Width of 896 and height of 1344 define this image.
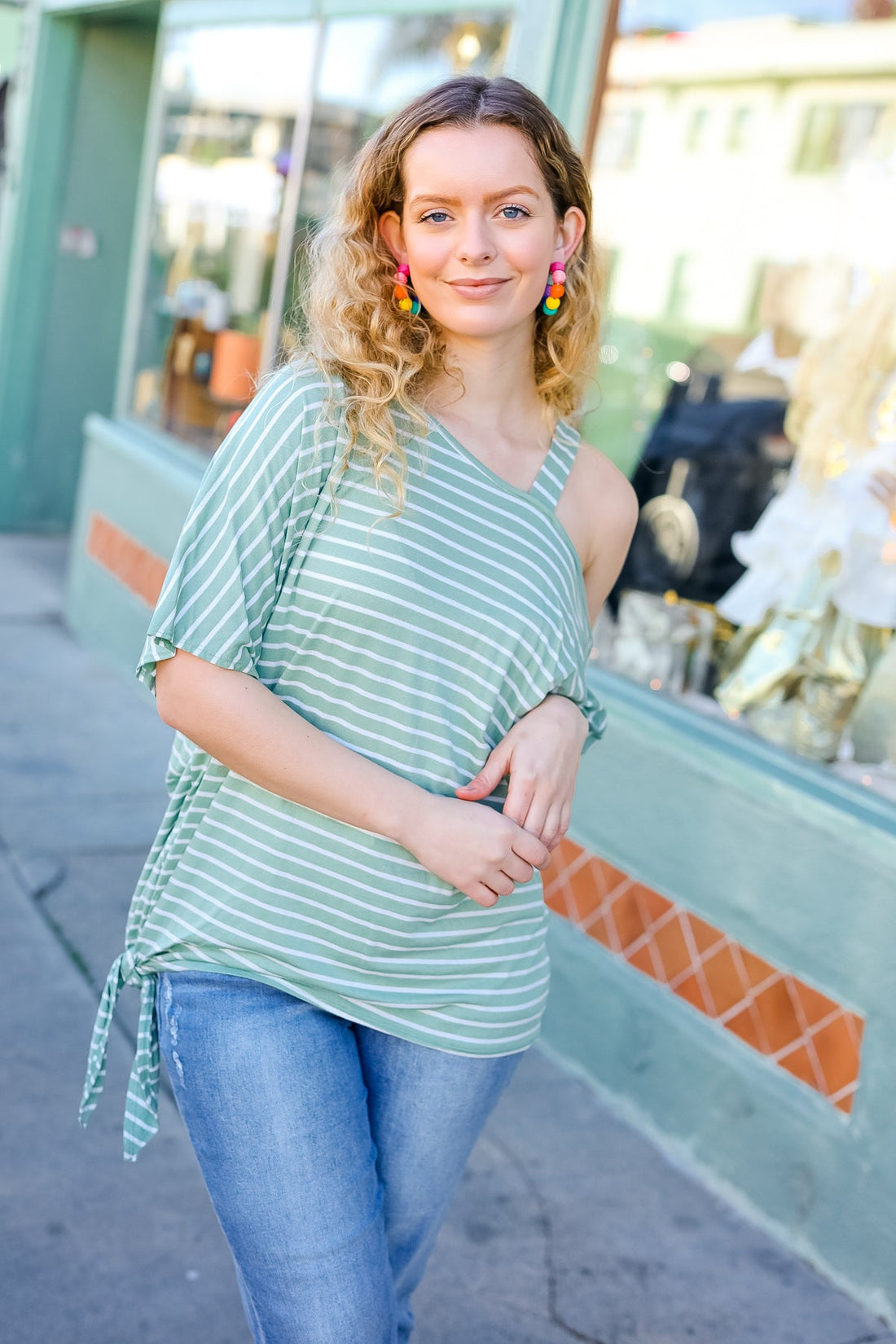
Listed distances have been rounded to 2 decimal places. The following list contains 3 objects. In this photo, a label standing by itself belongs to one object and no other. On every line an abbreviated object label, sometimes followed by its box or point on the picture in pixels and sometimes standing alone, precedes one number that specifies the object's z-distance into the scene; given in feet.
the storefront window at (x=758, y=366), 11.16
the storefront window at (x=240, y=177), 17.38
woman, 5.14
